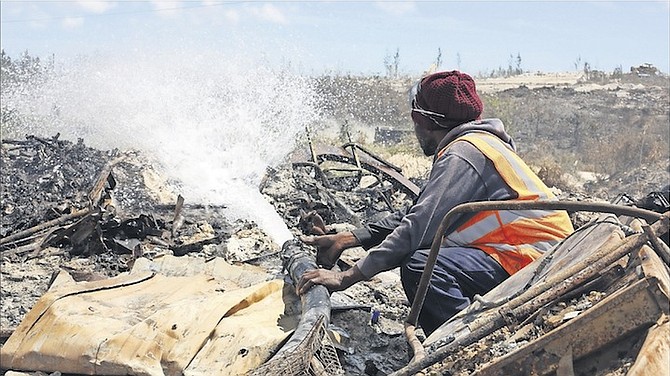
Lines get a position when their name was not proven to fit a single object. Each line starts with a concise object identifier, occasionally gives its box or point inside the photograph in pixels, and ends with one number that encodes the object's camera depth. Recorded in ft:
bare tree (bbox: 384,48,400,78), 169.37
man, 10.23
